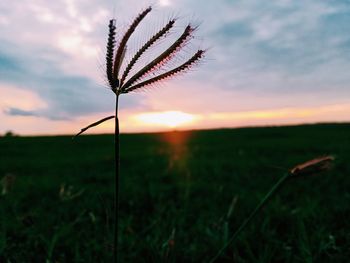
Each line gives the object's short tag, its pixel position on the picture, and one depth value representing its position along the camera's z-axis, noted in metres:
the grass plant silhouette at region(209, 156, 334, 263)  0.25
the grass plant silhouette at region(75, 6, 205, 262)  0.20
